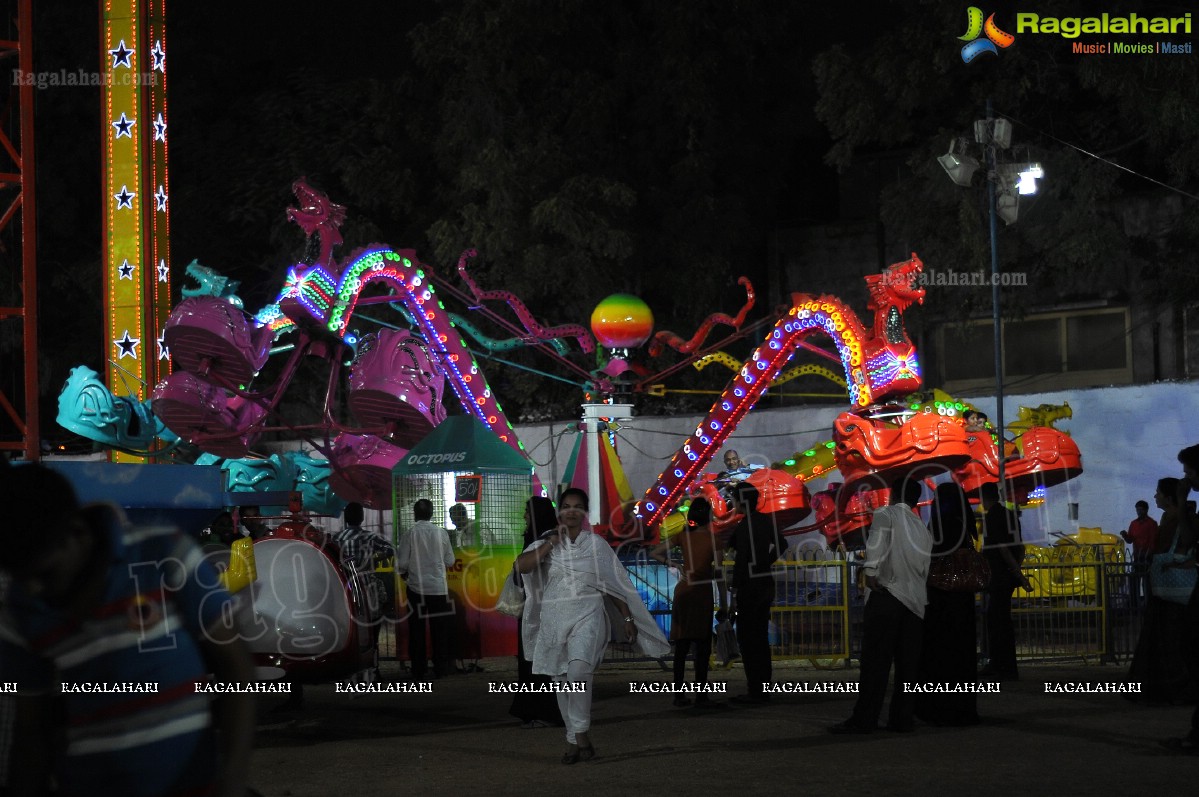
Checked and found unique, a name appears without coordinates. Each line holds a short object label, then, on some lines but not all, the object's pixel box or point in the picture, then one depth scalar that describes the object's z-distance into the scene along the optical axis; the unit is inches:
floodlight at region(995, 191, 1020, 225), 691.7
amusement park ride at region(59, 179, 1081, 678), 663.8
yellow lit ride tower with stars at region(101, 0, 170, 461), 893.2
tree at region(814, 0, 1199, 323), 941.2
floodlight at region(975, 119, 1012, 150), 667.4
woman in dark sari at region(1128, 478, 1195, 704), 468.4
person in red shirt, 718.5
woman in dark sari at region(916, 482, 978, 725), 432.8
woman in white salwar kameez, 381.1
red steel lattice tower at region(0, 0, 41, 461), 788.6
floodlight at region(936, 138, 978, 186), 679.7
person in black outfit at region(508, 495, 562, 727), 461.7
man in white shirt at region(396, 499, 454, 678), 611.2
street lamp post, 653.9
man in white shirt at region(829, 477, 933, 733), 413.1
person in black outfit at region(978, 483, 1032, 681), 555.5
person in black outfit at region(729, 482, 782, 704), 499.2
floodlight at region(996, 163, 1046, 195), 698.2
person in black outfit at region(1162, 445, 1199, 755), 370.9
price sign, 636.7
